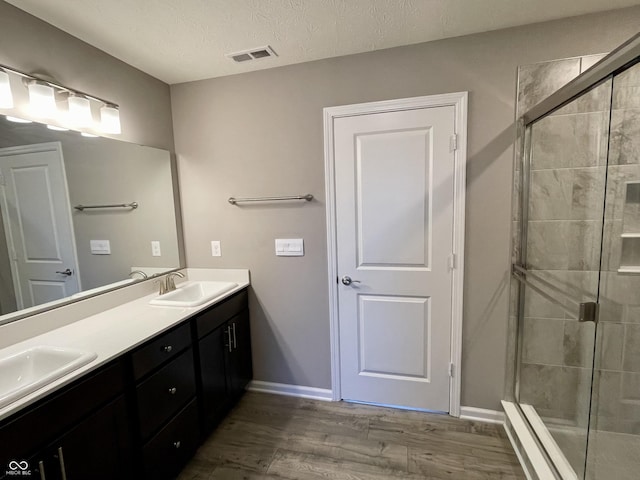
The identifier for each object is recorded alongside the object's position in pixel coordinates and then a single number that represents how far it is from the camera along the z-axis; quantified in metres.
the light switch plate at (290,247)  2.21
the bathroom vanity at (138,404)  1.00
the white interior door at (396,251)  1.92
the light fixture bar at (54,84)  1.38
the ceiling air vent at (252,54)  1.87
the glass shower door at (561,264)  1.63
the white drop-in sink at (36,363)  1.17
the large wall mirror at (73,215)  1.40
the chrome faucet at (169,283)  2.16
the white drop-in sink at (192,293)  1.87
